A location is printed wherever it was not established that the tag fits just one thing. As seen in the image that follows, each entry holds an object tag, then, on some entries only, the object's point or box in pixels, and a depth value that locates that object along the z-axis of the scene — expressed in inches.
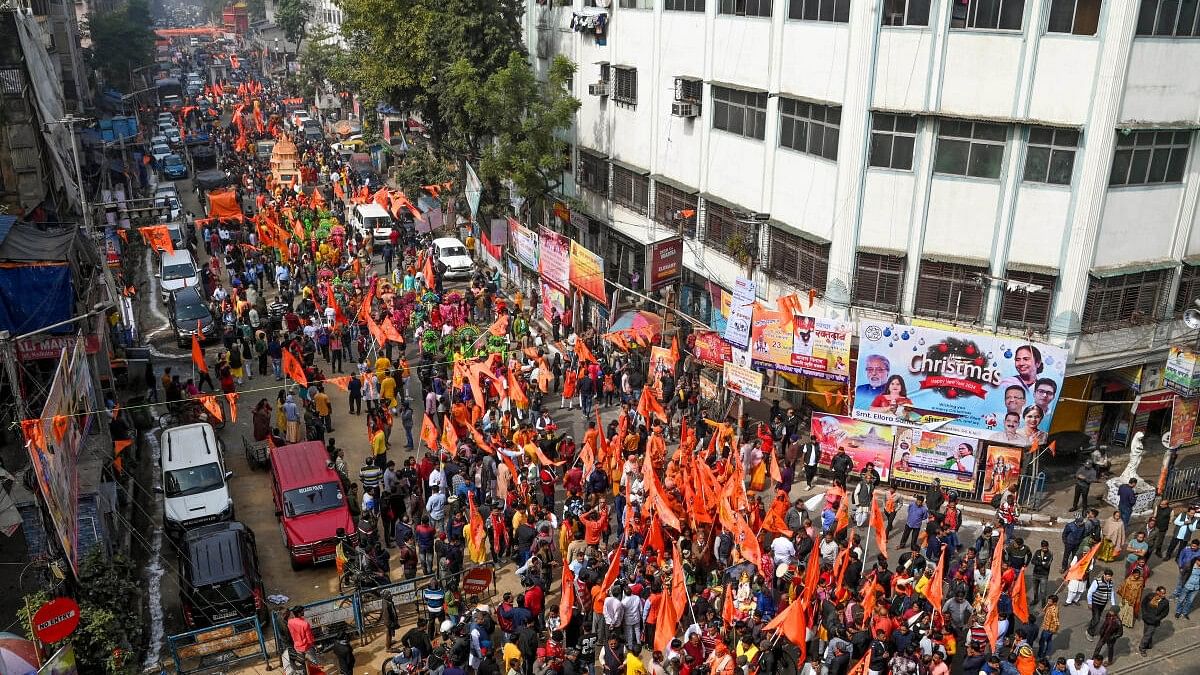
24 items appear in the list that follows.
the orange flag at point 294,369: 842.2
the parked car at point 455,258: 1360.7
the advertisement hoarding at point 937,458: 750.5
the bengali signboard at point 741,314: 798.5
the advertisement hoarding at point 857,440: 768.9
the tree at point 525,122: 1178.6
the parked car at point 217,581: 591.5
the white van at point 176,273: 1240.8
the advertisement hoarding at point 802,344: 772.6
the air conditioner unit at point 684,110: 1013.2
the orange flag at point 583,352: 930.7
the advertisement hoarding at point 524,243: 1111.0
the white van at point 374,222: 1492.9
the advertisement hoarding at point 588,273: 975.6
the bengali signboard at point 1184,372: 724.0
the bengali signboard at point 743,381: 794.2
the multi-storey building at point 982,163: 700.7
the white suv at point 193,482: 699.4
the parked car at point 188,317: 1126.4
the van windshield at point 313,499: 681.0
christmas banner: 712.4
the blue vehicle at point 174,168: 2118.6
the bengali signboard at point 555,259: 1029.2
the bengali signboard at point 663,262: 962.1
